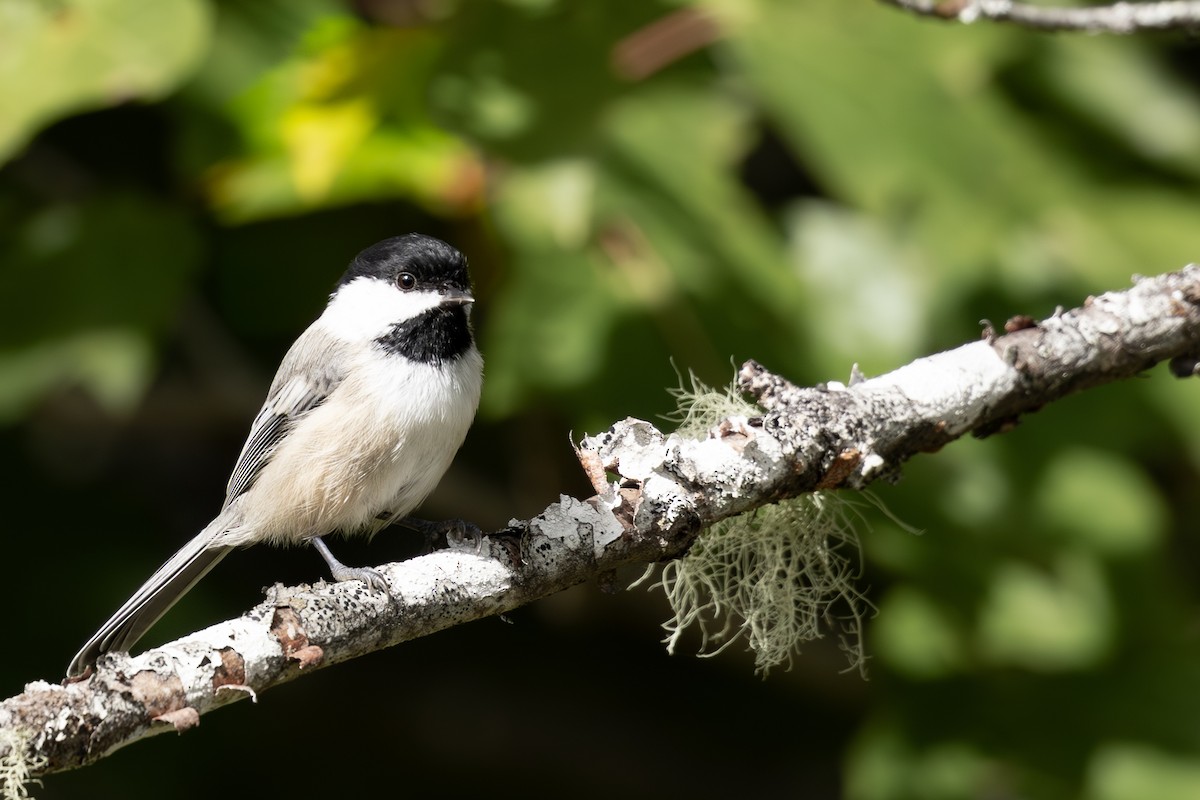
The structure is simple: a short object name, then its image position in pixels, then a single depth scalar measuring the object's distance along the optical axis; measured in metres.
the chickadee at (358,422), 4.82
